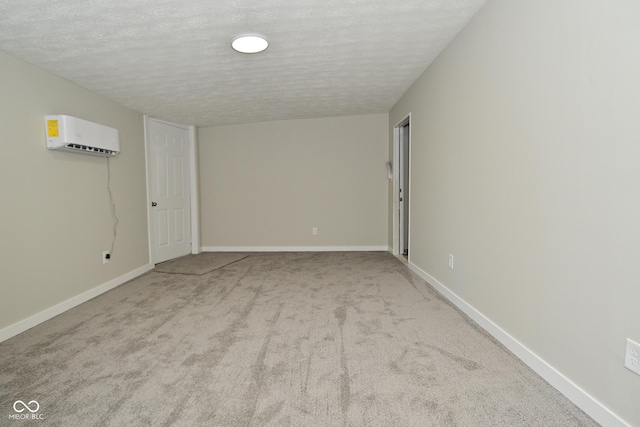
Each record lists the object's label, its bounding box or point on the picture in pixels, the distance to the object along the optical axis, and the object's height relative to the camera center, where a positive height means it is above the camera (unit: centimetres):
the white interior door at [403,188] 485 +10
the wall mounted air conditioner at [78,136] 272 +58
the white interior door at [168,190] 456 +12
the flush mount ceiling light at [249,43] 234 +117
